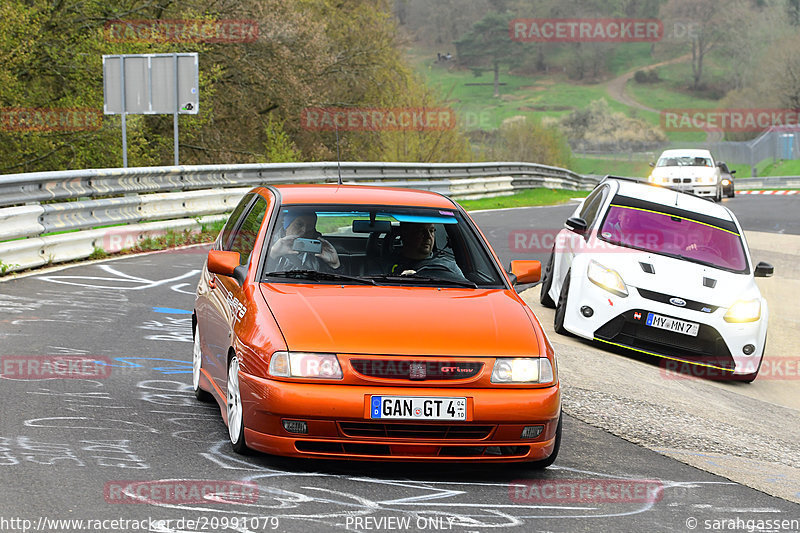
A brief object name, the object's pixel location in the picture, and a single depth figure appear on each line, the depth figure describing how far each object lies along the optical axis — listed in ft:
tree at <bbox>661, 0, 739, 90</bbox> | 570.46
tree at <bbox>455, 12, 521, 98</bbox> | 573.74
